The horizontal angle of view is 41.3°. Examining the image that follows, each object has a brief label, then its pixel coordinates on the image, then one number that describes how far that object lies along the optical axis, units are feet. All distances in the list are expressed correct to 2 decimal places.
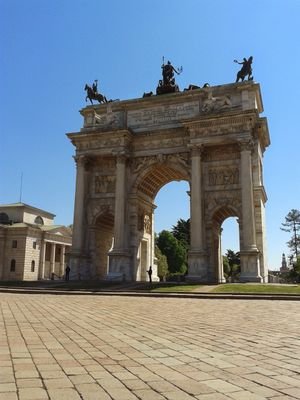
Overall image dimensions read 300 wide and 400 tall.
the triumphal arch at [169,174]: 109.29
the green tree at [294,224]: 247.70
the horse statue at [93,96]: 140.77
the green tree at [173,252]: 275.39
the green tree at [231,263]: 286.99
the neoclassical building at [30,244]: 218.79
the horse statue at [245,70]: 120.67
